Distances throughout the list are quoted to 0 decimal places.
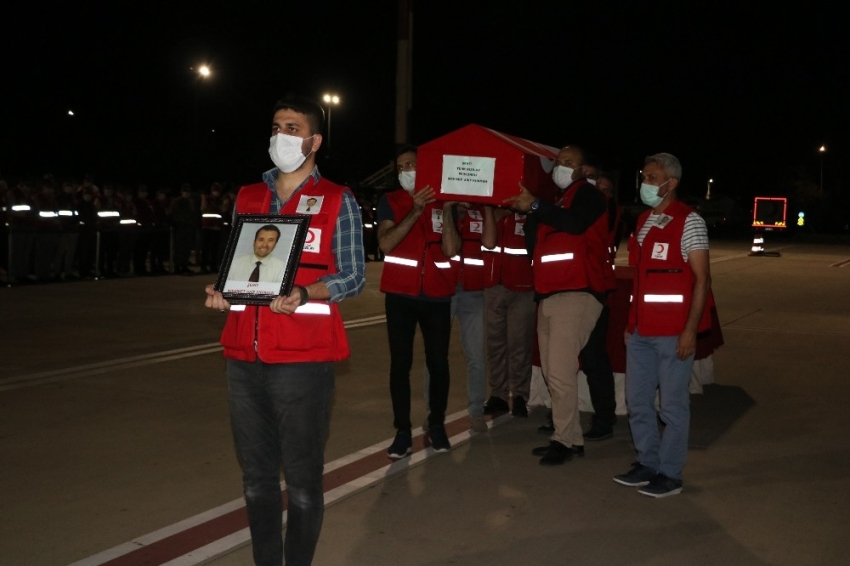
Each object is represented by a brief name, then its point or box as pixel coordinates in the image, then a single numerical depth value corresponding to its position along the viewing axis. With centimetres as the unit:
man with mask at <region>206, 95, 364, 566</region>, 408
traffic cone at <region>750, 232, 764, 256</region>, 3516
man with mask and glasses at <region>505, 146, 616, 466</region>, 666
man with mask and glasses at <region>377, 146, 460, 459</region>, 687
